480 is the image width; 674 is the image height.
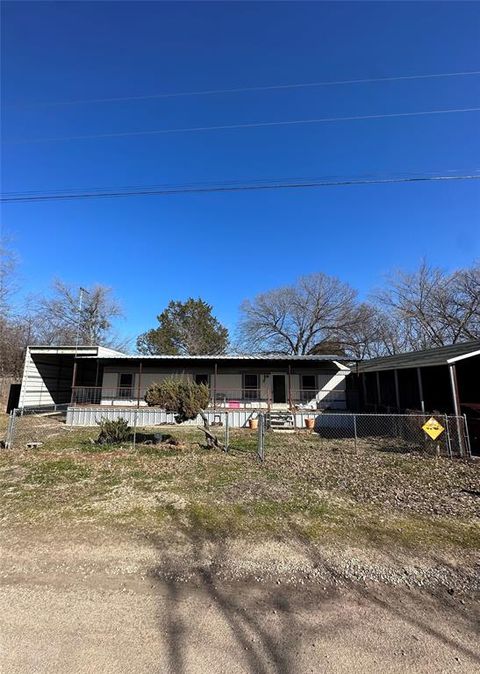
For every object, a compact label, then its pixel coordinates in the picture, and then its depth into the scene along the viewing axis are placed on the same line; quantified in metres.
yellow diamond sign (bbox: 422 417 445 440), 9.39
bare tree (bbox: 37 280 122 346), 35.22
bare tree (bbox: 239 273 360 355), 36.16
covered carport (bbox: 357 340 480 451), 11.56
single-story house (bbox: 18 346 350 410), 20.34
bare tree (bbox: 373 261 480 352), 28.11
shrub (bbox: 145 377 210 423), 10.59
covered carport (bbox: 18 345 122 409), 19.83
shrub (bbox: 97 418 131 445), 11.16
